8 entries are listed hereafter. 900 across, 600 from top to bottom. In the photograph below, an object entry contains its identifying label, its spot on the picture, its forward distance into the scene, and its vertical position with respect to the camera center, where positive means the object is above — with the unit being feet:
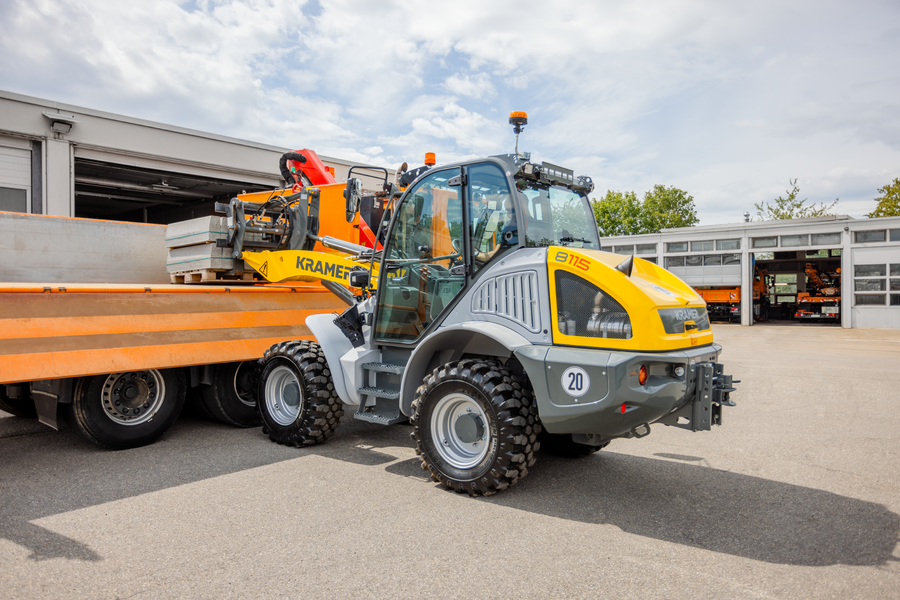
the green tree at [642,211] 166.71 +23.48
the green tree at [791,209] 145.38 +20.92
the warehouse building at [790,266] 74.43 +4.37
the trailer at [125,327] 16.17 -0.89
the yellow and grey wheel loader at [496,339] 13.00 -1.06
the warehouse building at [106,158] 36.65 +10.24
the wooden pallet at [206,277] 23.52 +0.82
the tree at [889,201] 115.45 +18.05
